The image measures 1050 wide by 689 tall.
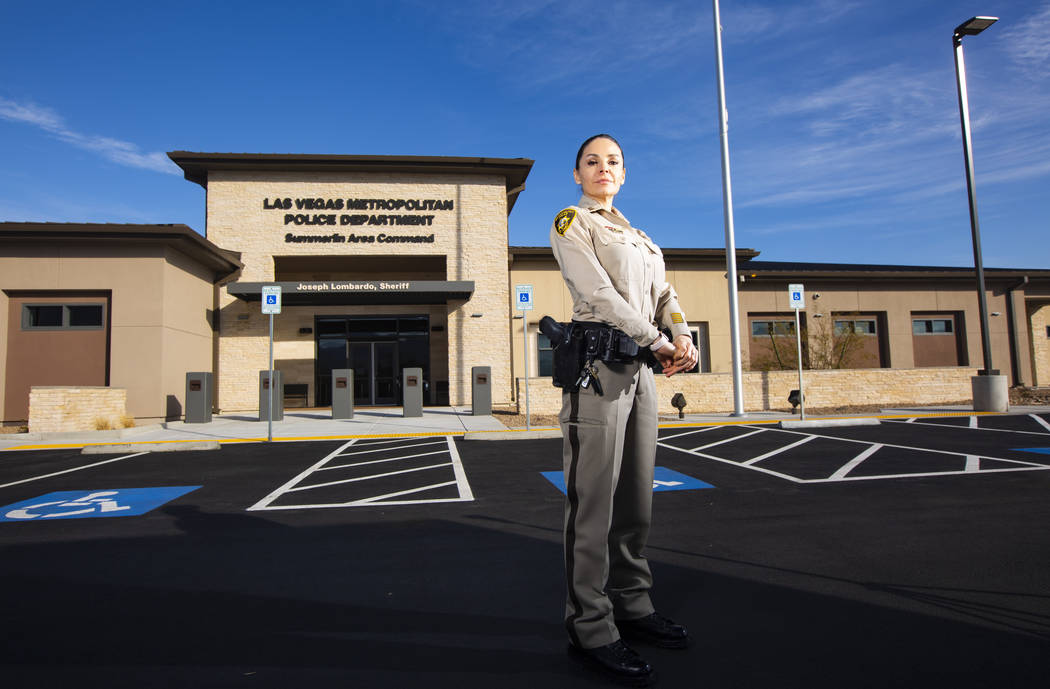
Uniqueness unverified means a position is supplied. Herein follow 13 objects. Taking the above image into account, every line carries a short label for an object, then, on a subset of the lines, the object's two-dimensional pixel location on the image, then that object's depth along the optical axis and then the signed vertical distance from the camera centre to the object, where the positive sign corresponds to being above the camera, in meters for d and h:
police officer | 2.34 -0.21
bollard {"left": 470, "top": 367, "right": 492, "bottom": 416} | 15.54 -0.24
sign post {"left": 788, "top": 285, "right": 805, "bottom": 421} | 12.00 +1.57
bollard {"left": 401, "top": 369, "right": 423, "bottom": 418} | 15.55 -0.20
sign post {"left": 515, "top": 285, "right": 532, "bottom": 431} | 11.38 +1.63
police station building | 14.91 +2.67
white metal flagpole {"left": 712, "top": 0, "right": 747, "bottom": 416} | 14.00 +2.86
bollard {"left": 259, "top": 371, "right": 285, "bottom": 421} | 14.70 -0.18
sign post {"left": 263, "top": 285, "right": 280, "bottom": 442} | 10.34 +1.57
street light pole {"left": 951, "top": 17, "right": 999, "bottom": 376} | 13.78 +4.27
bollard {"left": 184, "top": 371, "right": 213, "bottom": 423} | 14.79 -0.19
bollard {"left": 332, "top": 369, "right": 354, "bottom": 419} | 15.38 -0.22
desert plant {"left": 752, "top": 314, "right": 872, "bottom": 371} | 19.47 +0.80
